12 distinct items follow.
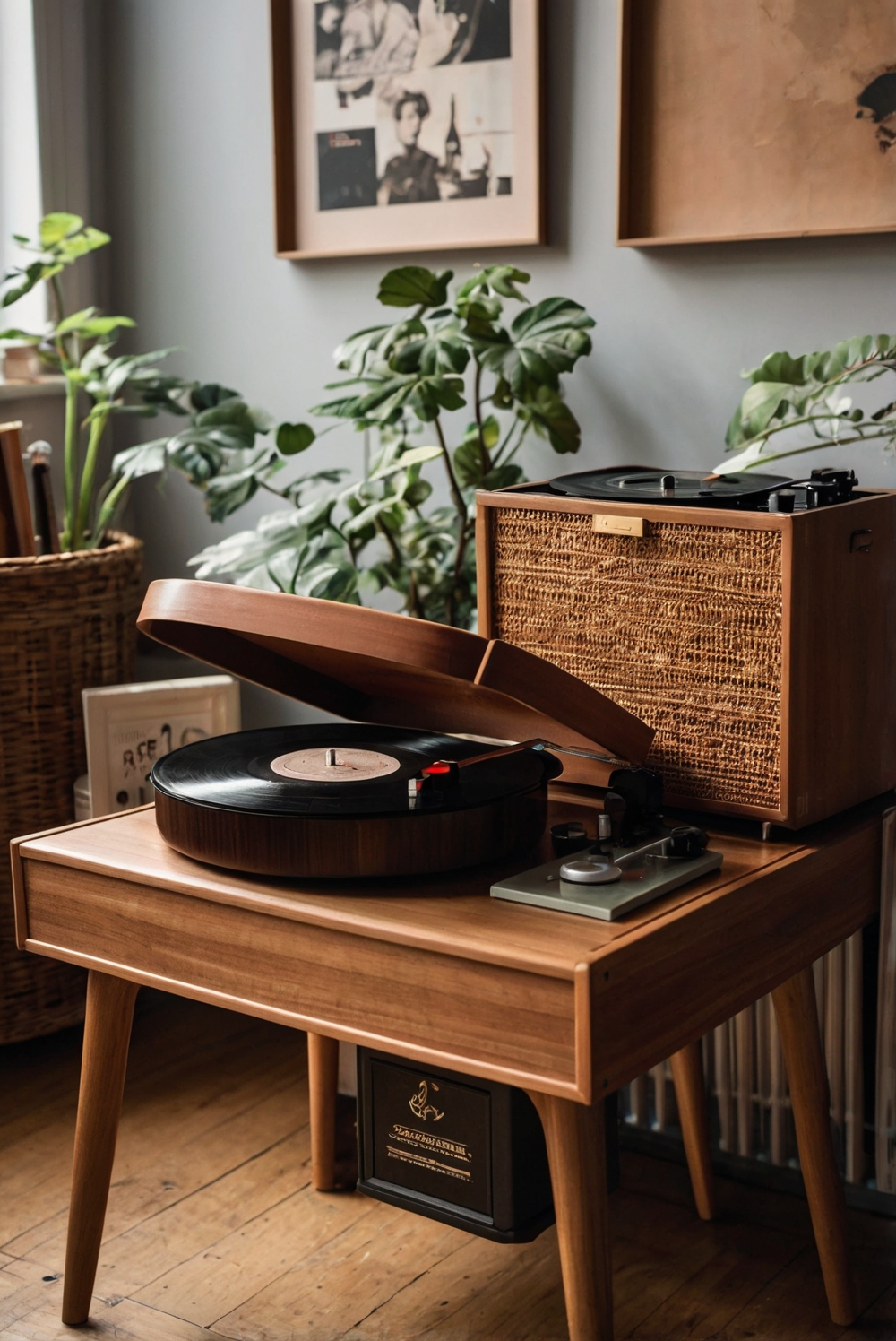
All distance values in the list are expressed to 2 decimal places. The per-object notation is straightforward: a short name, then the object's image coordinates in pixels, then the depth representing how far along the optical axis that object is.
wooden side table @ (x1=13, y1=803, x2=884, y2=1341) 1.20
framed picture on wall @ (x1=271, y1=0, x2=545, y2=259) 2.05
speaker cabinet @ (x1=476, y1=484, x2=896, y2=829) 1.43
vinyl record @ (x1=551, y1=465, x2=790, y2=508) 1.48
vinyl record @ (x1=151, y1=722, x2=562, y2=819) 1.34
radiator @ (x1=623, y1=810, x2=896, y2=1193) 1.81
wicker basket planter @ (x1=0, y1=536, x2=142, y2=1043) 2.18
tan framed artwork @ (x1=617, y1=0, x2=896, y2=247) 1.76
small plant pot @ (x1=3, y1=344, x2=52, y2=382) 2.48
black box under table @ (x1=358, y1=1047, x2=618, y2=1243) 1.54
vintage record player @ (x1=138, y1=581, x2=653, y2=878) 1.28
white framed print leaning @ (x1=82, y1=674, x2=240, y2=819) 2.22
